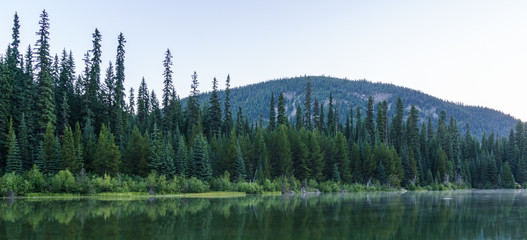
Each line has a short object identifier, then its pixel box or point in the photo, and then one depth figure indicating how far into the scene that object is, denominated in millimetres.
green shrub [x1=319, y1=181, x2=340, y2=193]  88312
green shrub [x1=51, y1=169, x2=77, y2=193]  59031
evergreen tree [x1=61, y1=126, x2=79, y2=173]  63594
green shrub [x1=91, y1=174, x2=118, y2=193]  61812
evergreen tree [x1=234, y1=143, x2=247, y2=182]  79562
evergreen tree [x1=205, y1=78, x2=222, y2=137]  102438
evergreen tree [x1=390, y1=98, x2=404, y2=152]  127531
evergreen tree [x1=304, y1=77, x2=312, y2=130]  120500
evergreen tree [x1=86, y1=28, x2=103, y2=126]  82500
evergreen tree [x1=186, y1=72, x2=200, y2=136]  97550
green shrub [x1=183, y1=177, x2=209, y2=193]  70562
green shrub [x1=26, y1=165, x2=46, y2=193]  58250
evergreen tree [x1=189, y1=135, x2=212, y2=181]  74000
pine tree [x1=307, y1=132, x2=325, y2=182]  90812
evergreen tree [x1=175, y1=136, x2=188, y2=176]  72500
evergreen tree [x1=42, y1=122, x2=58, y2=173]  63750
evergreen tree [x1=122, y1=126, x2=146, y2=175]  71875
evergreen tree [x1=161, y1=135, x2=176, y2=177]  70750
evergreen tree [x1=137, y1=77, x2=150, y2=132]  99494
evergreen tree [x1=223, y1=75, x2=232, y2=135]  105875
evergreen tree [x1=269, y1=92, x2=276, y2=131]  117625
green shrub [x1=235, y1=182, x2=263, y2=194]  76125
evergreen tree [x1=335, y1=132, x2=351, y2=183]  95750
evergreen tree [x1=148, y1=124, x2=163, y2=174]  70806
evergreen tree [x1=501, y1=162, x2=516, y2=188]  126500
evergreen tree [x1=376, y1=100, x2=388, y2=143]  123000
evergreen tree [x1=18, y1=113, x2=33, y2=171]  65000
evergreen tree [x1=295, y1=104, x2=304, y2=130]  126256
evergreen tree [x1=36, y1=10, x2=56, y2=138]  68688
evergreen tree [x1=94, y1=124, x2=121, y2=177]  67188
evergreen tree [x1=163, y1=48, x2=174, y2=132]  99438
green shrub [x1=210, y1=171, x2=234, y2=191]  74188
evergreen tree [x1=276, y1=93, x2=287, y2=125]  116062
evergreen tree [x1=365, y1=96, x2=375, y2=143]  125162
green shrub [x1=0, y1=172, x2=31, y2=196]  54938
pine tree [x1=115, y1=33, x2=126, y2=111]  85312
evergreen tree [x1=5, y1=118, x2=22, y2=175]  61094
